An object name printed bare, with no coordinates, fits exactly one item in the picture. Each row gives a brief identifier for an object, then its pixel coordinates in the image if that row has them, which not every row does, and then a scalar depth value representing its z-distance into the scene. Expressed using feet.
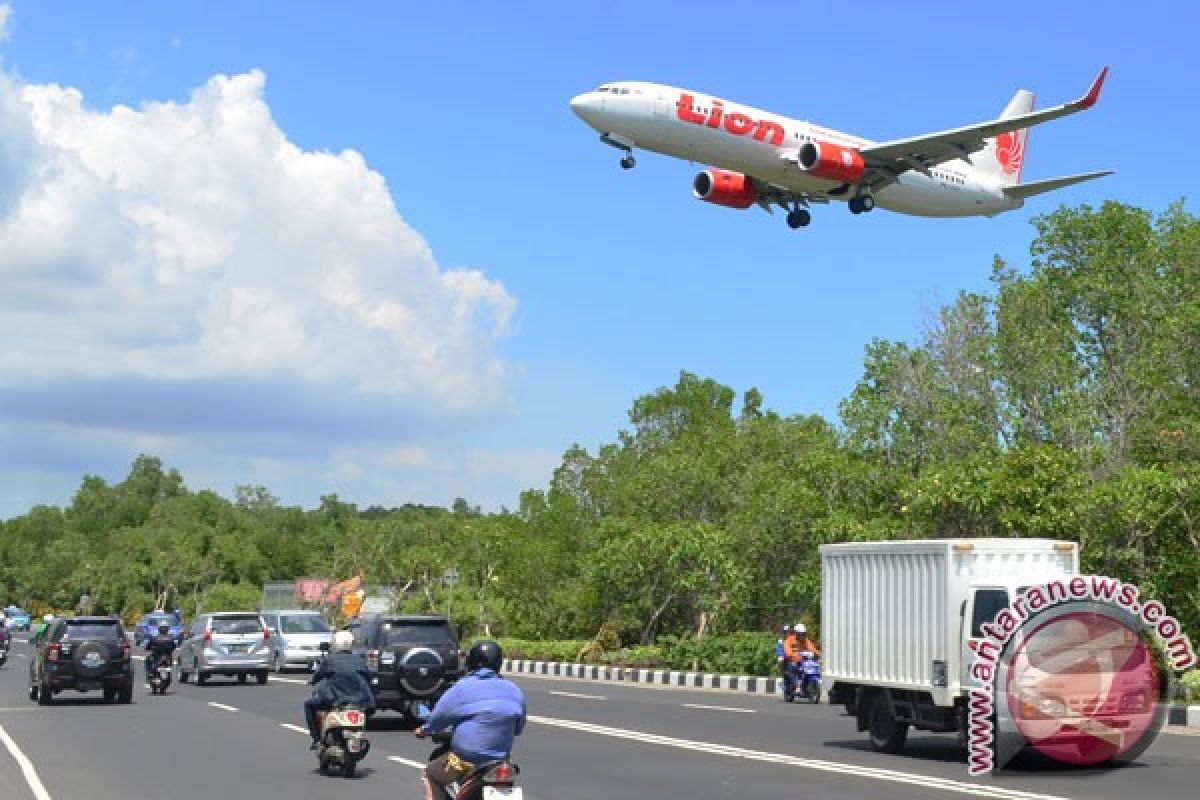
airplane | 112.78
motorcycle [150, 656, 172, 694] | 95.81
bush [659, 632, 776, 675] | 112.98
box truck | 51.11
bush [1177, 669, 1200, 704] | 73.41
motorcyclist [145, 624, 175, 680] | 95.81
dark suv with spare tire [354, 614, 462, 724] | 66.69
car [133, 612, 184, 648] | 100.12
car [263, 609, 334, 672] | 120.98
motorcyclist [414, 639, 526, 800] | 26.71
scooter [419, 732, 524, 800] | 25.90
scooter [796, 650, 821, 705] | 88.58
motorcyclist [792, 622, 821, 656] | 88.17
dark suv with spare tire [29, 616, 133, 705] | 85.92
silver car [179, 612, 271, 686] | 107.65
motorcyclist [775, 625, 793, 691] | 89.45
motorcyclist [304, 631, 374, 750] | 49.57
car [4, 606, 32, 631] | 316.60
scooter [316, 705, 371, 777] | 47.93
